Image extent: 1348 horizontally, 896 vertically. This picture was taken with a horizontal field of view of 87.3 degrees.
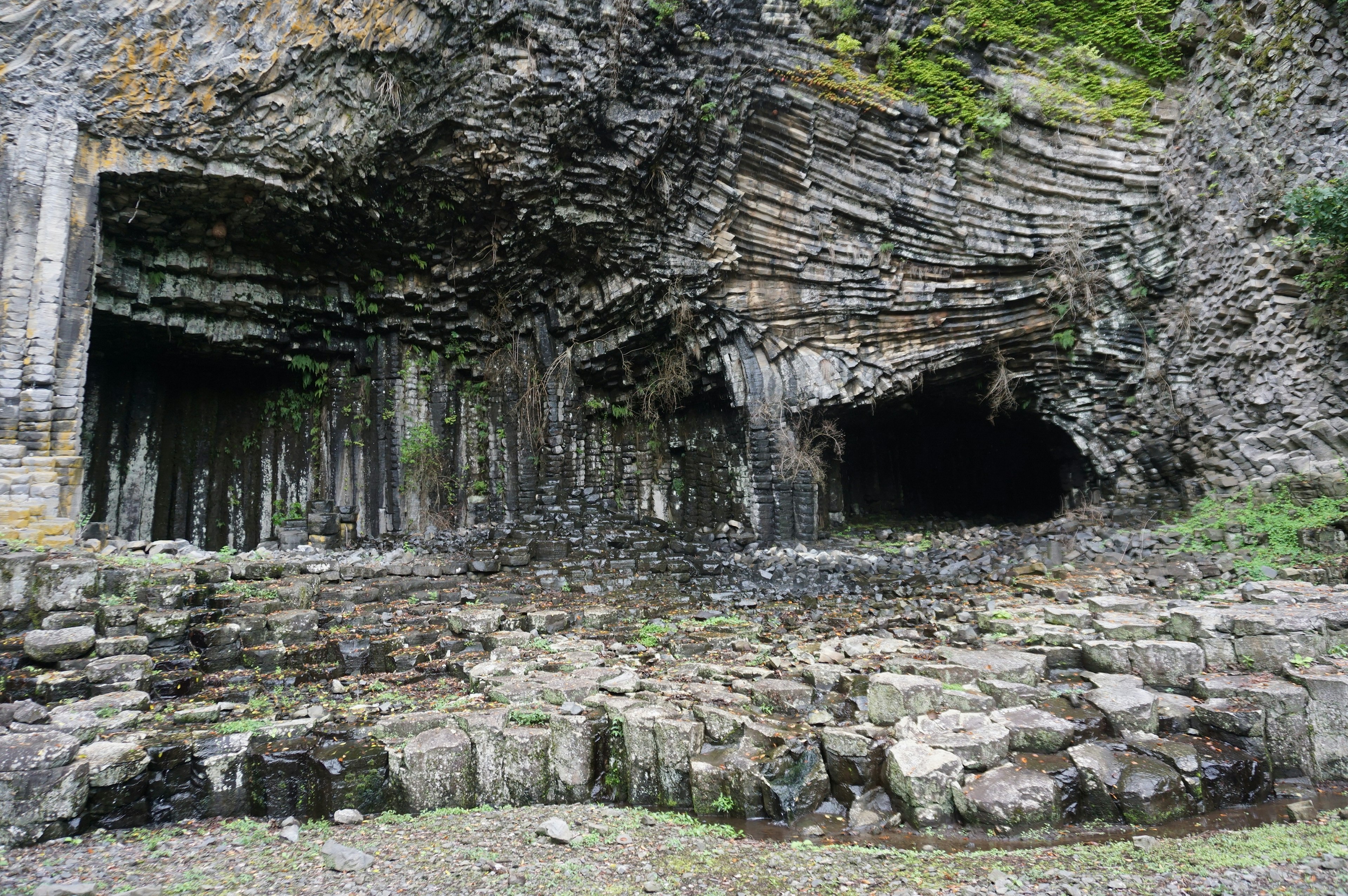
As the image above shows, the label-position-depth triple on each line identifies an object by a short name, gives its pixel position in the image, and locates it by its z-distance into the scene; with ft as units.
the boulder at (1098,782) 12.71
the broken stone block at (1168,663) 17.40
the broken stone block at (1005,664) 17.42
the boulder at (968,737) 13.30
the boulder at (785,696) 16.46
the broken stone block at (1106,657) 17.93
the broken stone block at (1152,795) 12.69
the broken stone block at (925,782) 12.42
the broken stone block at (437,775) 13.38
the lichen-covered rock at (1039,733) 14.02
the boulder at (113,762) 12.46
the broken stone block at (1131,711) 14.90
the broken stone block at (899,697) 15.52
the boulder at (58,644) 17.98
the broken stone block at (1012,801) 12.16
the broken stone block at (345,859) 10.69
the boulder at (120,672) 17.06
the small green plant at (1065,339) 45.98
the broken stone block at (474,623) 25.21
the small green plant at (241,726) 14.75
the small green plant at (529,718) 15.28
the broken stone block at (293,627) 22.76
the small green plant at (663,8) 38.91
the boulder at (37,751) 11.96
